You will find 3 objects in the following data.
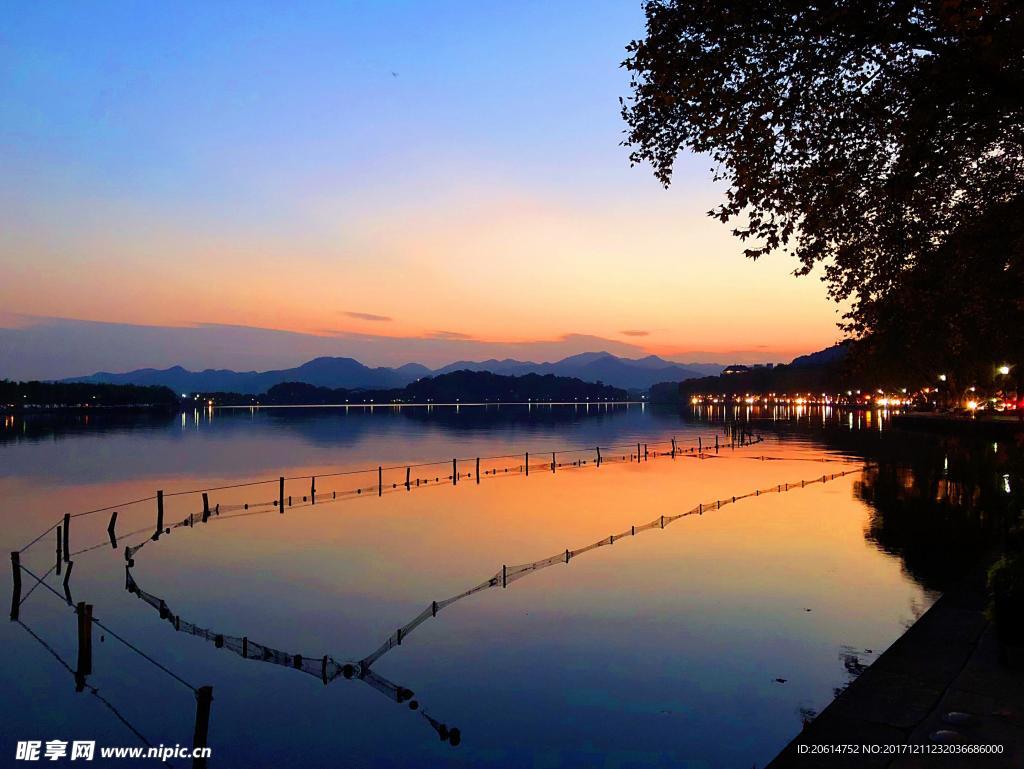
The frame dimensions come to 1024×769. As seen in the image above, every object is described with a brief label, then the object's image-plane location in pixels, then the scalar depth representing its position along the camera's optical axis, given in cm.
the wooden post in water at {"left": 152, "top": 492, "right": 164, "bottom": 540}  4064
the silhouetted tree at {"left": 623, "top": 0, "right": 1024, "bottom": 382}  1364
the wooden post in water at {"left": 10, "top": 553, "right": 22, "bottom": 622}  2564
